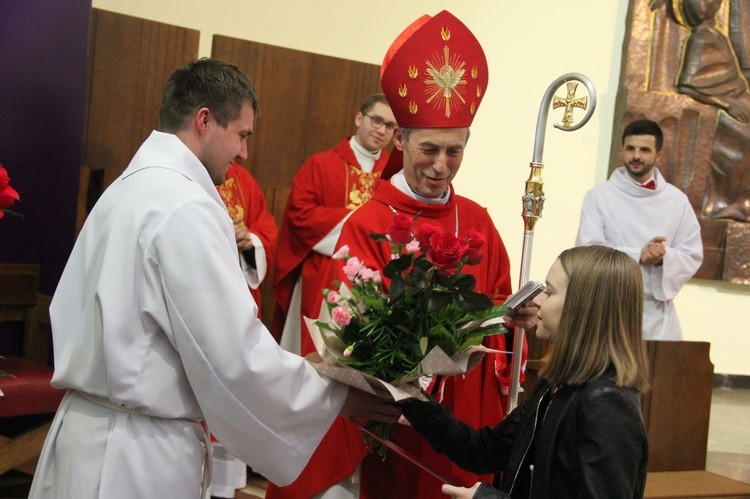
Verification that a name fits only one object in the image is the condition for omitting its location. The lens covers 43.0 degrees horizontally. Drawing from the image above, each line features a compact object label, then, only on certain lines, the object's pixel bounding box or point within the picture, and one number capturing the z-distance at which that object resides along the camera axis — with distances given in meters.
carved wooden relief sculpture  8.42
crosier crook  2.62
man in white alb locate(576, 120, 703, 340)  5.65
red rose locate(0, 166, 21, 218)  2.77
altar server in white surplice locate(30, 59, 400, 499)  2.02
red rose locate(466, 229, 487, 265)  2.21
